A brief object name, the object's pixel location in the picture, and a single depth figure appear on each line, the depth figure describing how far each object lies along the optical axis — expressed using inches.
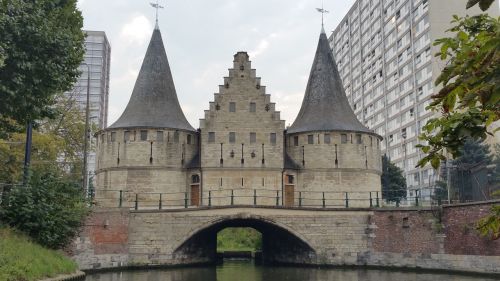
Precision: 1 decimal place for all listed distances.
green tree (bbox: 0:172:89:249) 716.0
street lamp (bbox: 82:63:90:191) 1026.7
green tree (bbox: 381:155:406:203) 1748.3
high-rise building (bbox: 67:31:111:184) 4483.3
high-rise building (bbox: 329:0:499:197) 2177.7
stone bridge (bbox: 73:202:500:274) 928.9
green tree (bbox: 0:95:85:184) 1167.0
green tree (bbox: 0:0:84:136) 601.3
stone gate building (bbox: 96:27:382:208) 1213.1
